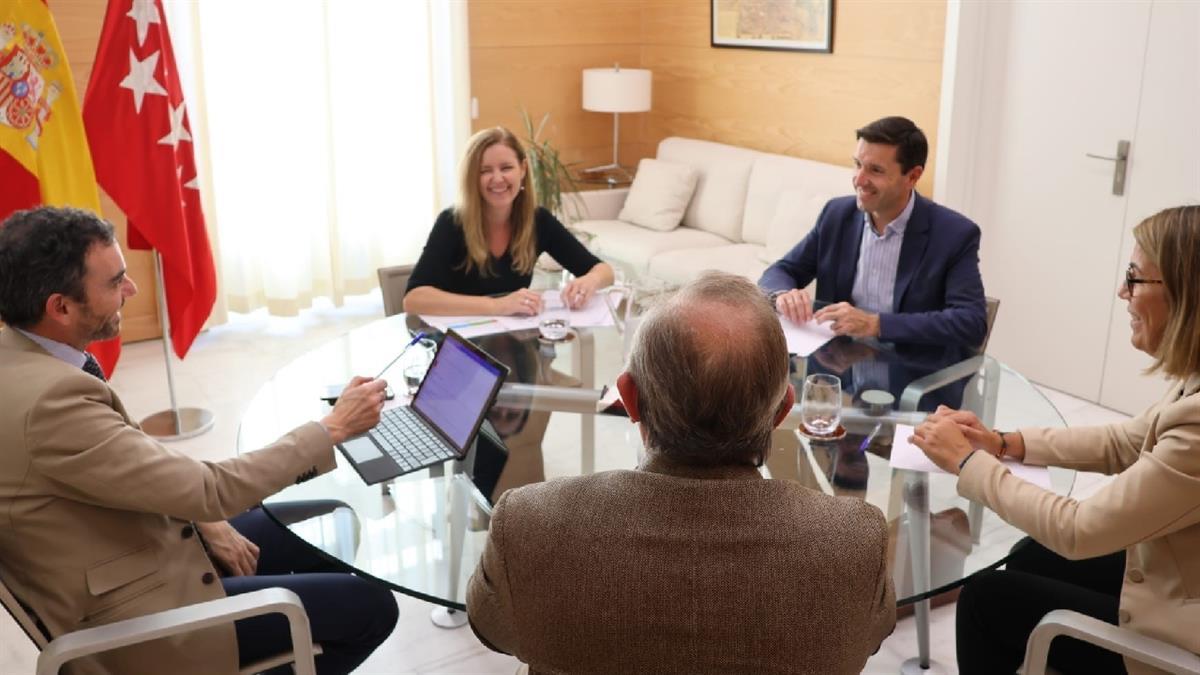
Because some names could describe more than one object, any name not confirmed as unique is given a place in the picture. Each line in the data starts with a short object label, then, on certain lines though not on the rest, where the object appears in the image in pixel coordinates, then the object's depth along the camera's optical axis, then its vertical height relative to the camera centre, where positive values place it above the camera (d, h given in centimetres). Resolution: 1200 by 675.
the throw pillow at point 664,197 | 571 -67
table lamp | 596 -10
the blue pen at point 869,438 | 219 -76
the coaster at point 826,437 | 223 -76
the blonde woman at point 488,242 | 306 -52
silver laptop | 215 -74
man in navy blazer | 281 -53
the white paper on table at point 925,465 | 197 -74
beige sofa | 497 -73
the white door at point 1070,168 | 396 -38
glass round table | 186 -79
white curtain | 510 -31
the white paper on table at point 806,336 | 267 -68
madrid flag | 372 -22
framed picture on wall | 522 +24
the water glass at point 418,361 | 252 -72
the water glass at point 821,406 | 223 -70
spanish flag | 351 -16
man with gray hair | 117 -52
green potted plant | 545 -56
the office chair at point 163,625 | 160 -86
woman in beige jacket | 162 -70
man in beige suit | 164 -67
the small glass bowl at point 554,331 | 283 -68
